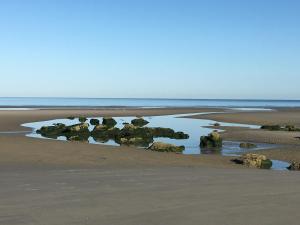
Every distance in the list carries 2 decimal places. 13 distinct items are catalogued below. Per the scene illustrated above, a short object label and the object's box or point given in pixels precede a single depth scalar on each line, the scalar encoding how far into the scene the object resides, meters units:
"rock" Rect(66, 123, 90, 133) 33.00
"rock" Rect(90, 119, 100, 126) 44.56
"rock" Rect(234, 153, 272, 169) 17.16
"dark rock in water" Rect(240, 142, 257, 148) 25.91
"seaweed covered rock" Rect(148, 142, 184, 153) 21.17
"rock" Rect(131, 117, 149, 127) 43.81
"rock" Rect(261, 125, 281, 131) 37.09
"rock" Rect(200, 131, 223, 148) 25.42
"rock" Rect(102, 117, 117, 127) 42.86
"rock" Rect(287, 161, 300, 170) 16.62
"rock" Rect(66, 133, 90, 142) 27.94
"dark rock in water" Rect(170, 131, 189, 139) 30.71
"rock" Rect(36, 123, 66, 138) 32.35
